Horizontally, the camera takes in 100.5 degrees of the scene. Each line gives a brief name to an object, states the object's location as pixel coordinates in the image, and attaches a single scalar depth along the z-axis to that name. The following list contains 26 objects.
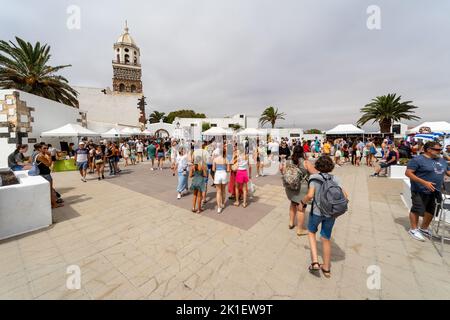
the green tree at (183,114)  59.81
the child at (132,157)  12.47
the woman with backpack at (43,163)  4.64
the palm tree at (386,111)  22.41
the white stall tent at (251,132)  20.16
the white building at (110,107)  30.48
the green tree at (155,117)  63.94
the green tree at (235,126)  46.25
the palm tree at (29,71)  12.84
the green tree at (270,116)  41.53
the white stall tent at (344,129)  14.58
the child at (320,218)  2.42
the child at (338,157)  12.14
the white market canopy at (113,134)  15.12
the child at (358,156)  11.61
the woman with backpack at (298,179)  3.50
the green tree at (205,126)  45.19
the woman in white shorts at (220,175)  4.51
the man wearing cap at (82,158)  7.61
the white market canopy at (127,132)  16.33
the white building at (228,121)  46.38
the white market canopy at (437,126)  13.91
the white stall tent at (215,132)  19.50
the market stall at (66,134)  10.16
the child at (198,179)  4.35
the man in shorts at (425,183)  3.11
